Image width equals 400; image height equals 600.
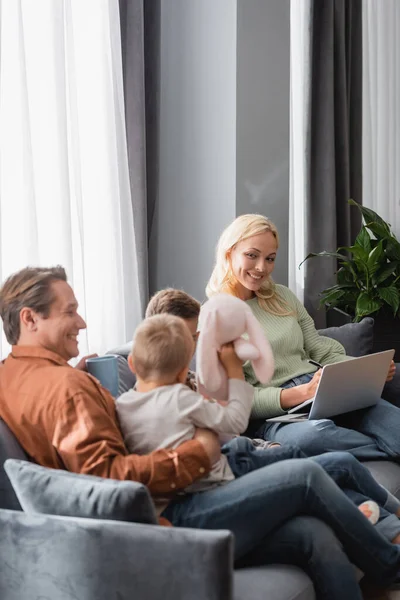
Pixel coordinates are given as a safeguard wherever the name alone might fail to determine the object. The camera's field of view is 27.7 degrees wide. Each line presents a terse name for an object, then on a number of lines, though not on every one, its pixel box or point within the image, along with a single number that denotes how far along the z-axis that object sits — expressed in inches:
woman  105.7
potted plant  162.6
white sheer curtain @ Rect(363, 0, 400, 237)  200.4
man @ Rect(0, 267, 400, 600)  66.2
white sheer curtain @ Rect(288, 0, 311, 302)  171.9
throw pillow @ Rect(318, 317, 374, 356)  134.6
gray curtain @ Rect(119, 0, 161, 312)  136.5
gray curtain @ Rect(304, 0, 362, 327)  171.0
